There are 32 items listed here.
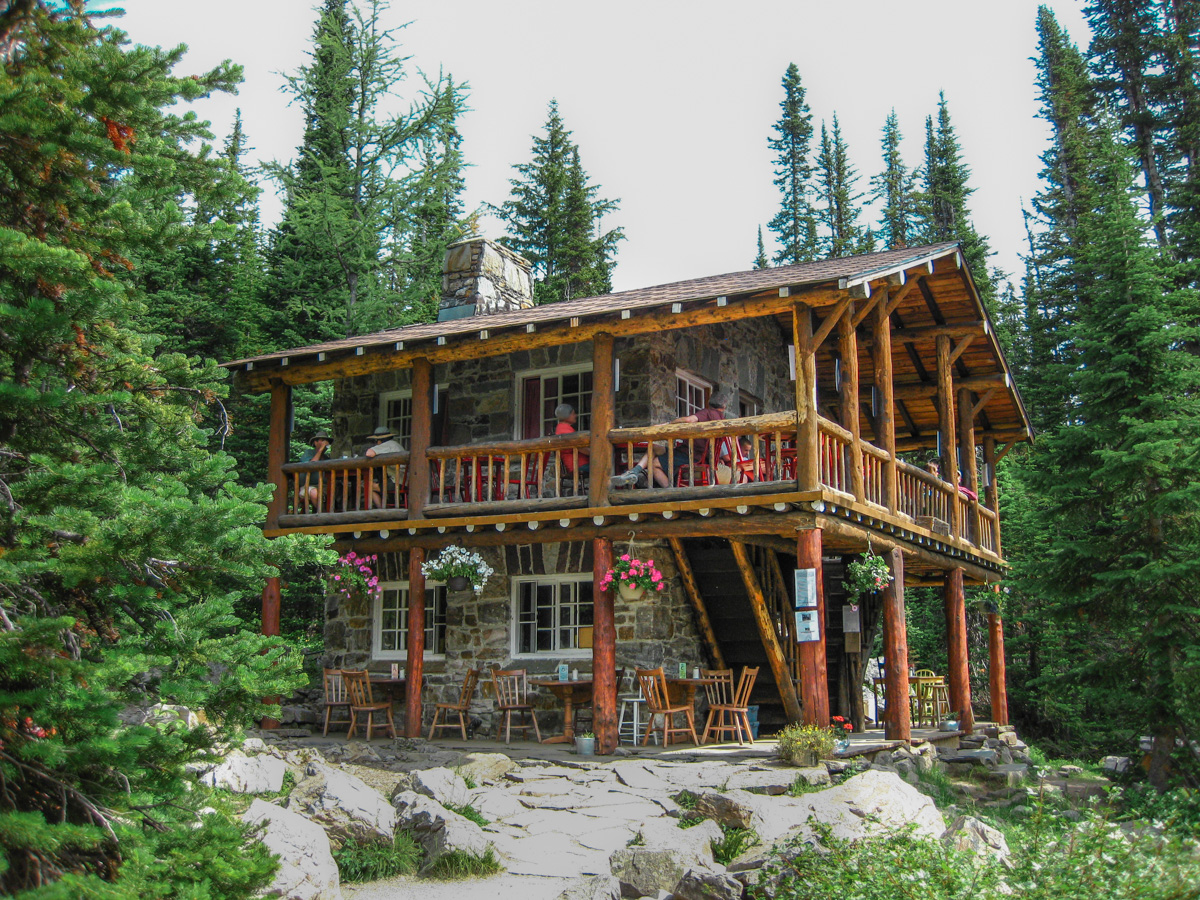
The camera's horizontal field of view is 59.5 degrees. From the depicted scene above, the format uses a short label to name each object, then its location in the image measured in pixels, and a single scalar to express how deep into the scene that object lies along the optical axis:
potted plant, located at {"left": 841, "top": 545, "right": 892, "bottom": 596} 11.19
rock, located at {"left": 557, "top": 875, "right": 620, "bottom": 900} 6.73
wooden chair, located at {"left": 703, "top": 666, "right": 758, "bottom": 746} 11.70
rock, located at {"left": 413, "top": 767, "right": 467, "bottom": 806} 8.40
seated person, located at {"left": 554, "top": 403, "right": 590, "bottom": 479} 12.68
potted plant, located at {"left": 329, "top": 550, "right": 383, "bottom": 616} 13.27
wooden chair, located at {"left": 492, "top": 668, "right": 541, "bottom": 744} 12.52
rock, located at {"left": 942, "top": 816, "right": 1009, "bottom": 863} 6.96
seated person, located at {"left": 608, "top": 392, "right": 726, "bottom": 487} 11.38
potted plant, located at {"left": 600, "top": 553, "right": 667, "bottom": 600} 11.34
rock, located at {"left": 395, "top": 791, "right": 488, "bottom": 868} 7.46
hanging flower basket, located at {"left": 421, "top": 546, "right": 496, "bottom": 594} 12.75
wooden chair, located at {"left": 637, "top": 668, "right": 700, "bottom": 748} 11.47
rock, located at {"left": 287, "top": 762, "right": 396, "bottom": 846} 7.51
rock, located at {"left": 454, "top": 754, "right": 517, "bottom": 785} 9.73
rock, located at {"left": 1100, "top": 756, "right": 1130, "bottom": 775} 15.18
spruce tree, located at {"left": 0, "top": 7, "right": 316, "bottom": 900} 3.71
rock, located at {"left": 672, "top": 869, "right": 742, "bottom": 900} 6.66
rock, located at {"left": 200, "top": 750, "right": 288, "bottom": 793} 7.84
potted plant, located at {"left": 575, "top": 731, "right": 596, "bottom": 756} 11.19
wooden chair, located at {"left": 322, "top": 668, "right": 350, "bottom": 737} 13.11
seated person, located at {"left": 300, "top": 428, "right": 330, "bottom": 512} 13.81
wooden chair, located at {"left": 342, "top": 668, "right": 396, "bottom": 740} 12.76
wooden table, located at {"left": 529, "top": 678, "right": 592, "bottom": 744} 12.03
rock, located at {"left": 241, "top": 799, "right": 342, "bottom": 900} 6.35
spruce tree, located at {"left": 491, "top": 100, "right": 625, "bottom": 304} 29.69
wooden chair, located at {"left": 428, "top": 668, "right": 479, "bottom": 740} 12.75
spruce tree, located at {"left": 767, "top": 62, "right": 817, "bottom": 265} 33.38
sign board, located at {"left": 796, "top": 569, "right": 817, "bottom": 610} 10.33
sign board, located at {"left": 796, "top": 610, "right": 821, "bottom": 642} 10.34
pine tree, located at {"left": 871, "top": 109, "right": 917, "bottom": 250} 32.38
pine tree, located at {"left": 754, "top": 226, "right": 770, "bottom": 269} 40.29
